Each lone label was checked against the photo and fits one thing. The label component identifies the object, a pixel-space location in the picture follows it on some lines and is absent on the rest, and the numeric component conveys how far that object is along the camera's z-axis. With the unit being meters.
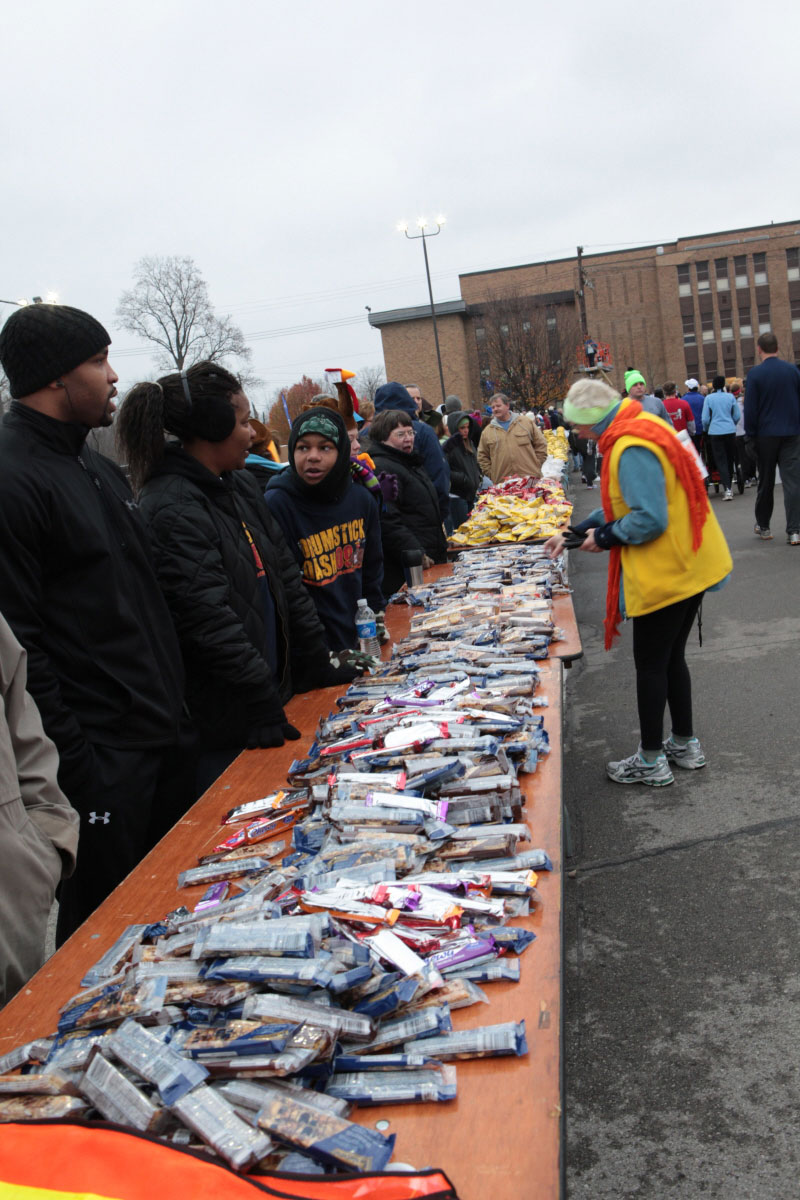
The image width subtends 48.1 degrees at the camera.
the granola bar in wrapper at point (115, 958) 1.87
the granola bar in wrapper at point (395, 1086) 1.44
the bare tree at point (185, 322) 47.59
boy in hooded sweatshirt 4.16
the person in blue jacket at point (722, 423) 14.16
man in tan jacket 10.63
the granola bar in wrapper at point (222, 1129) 1.26
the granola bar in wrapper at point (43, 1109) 1.35
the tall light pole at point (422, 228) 35.91
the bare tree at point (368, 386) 65.89
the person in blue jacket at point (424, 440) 7.44
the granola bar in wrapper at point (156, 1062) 1.39
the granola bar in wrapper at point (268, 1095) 1.38
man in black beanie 2.44
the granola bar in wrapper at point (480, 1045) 1.52
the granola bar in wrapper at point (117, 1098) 1.34
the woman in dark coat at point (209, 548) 3.12
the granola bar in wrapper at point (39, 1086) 1.44
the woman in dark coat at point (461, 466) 10.41
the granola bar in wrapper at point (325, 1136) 1.26
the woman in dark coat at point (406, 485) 6.66
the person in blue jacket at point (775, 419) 9.59
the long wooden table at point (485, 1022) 1.31
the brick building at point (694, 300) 66.62
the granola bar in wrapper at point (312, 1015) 1.52
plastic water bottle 4.34
